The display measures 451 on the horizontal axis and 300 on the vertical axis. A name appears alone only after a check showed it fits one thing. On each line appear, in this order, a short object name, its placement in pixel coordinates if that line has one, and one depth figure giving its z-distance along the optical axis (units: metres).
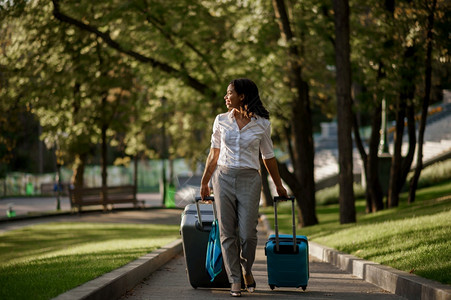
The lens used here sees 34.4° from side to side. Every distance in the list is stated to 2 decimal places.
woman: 7.20
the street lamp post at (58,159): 30.18
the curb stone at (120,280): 6.67
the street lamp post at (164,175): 33.84
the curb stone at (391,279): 6.66
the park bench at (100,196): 27.44
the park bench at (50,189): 53.94
